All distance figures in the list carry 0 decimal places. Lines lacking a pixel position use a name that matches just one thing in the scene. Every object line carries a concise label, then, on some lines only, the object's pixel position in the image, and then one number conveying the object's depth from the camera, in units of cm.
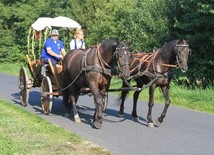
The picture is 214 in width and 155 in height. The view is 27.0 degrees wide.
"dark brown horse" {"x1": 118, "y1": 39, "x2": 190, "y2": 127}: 962
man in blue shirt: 1210
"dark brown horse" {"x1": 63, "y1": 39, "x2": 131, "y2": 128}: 914
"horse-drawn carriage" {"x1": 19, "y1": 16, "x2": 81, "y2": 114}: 1163
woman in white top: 1214
